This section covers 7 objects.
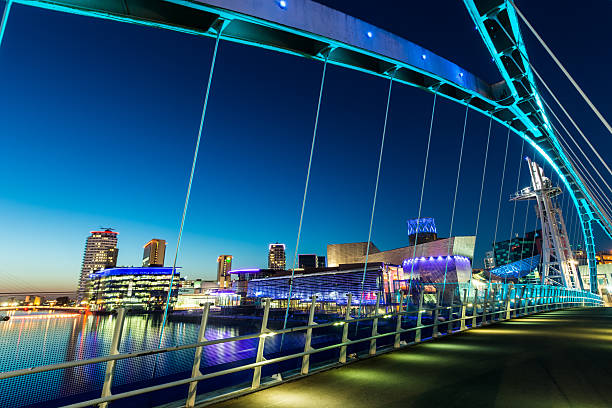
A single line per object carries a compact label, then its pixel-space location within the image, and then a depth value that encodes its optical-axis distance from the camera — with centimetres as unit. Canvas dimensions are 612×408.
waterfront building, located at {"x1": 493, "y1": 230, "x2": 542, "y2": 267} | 11997
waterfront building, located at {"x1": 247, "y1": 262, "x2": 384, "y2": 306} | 6425
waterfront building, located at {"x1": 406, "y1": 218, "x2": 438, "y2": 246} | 9100
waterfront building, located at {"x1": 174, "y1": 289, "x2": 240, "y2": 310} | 9906
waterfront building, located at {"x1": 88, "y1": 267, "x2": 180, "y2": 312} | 9881
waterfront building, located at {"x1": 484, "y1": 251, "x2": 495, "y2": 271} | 12601
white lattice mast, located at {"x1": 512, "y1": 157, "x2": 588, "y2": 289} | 3656
